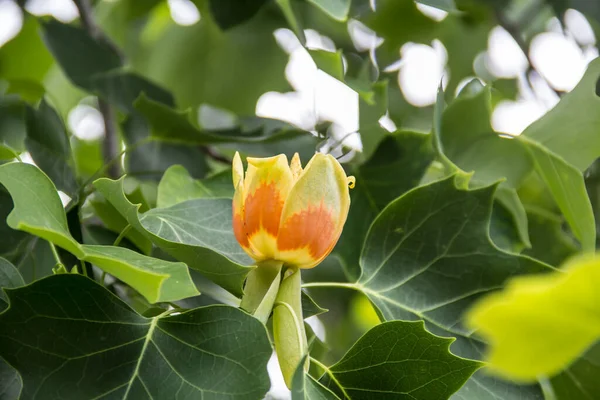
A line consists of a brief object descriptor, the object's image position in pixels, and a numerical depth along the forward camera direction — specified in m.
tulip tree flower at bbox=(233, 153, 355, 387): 1.11
